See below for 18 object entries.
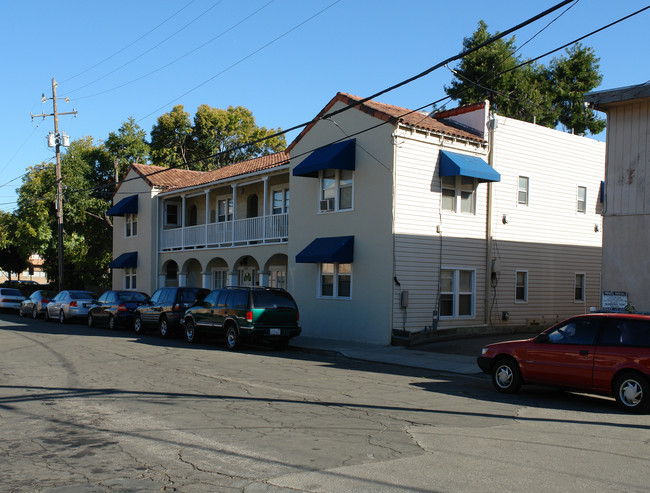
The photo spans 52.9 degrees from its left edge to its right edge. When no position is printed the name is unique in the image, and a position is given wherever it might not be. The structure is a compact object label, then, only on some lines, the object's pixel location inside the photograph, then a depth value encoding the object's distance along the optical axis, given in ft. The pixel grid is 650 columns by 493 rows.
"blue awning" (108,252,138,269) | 114.73
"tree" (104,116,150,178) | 147.84
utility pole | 118.52
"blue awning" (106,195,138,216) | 114.01
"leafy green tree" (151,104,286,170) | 167.12
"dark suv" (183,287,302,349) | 59.36
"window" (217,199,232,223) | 103.04
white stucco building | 65.46
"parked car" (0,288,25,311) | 124.98
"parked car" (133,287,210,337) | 72.08
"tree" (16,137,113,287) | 136.77
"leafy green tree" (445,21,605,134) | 125.49
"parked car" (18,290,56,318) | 107.24
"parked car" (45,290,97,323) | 94.53
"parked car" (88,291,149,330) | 83.92
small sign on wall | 47.32
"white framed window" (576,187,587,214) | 81.71
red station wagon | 32.65
